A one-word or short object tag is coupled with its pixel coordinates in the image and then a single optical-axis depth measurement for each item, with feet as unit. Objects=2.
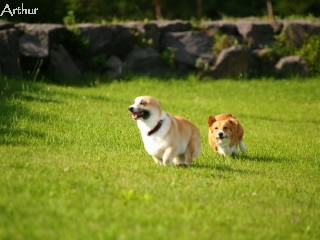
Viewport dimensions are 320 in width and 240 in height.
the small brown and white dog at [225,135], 64.95
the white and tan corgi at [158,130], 53.62
